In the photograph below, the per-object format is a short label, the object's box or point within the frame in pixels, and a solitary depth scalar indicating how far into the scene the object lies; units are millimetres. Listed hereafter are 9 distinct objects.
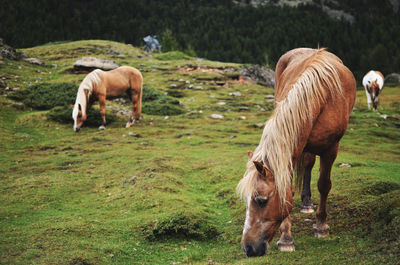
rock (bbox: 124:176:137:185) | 8547
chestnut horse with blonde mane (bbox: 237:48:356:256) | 3771
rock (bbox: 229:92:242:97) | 26175
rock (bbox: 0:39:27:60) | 24361
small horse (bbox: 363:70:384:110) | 22719
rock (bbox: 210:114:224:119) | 19672
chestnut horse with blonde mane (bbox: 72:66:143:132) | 15258
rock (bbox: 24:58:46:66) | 26517
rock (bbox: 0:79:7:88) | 18866
